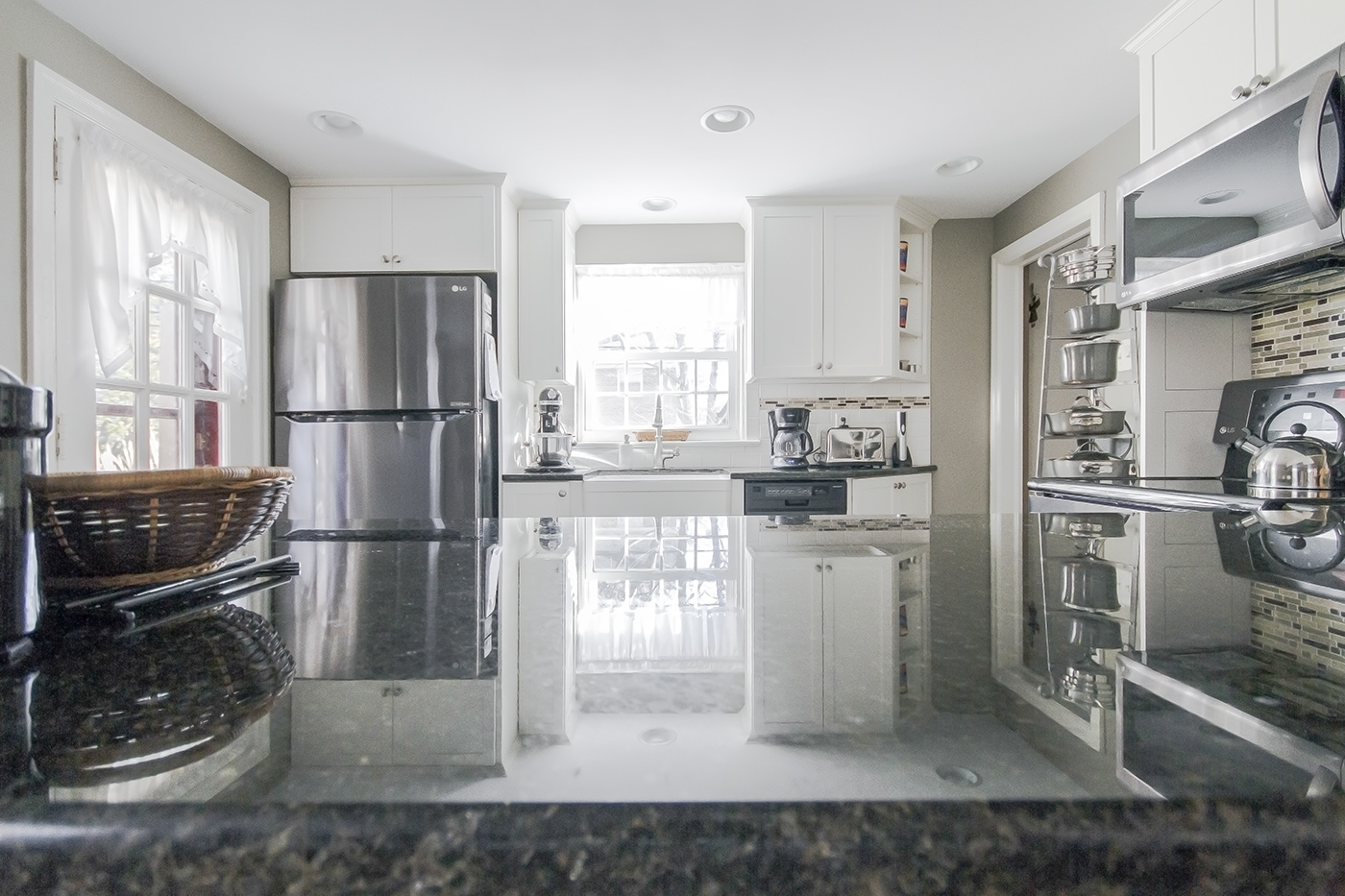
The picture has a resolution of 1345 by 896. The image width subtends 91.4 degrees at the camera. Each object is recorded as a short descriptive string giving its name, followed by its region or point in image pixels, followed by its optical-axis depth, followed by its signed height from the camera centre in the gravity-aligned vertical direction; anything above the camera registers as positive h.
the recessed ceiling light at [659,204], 3.70 +1.39
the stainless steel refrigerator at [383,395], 3.03 +0.25
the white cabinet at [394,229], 3.32 +1.12
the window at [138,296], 2.07 +0.58
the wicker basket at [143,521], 0.44 -0.05
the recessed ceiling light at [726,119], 2.71 +1.38
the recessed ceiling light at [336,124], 2.71 +1.37
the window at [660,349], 4.21 +0.64
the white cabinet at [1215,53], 1.56 +1.05
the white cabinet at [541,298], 3.63 +0.83
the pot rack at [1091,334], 2.54 +0.50
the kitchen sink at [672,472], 3.68 -0.14
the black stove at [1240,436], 1.59 +0.03
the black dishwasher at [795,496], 3.20 -0.24
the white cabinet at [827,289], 3.59 +0.87
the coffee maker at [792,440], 3.57 +0.04
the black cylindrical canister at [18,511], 0.36 -0.03
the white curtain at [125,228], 2.20 +0.83
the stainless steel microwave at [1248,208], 1.39 +0.60
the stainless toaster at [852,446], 3.64 +0.01
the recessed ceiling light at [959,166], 3.16 +1.38
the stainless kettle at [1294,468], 1.63 -0.06
